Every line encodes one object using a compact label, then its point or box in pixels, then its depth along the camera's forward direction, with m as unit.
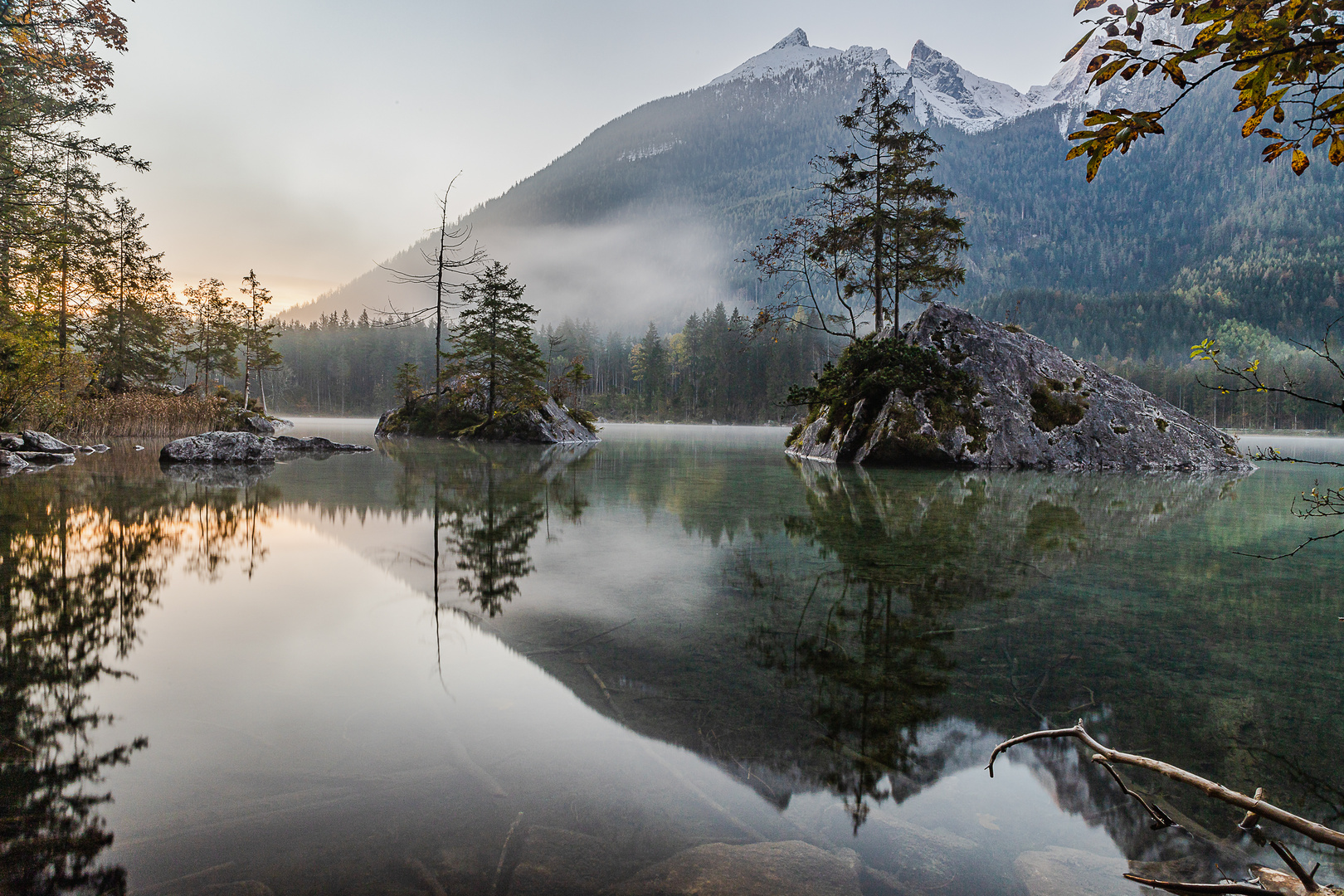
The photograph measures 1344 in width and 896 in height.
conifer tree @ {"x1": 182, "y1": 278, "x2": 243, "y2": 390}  44.97
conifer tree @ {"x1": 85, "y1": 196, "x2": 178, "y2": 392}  32.09
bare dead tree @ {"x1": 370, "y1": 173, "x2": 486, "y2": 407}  26.75
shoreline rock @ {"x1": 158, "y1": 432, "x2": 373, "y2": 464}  14.00
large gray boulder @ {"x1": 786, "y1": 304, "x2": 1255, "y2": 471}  16.45
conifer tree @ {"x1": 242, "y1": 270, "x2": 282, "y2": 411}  46.66
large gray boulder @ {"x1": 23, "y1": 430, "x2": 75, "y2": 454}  14.49
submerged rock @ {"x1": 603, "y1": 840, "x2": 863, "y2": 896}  1.63
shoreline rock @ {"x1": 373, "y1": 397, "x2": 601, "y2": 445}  26.38
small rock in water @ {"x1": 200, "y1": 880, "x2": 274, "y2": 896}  1.56
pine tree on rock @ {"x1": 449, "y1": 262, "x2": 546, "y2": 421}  25.89
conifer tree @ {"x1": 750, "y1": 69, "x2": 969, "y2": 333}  19.64
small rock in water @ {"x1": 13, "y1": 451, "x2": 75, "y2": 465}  13.40
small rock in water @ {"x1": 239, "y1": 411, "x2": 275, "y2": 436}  27.30
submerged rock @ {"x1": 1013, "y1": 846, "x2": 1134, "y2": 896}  1.67
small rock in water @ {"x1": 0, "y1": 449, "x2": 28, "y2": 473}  11.26
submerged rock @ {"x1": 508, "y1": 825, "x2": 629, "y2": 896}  1.61
